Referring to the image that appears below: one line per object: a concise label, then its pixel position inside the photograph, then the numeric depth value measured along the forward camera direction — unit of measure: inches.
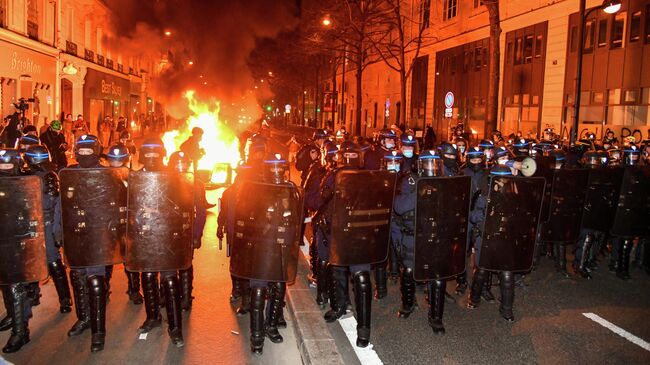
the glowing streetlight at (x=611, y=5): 531.5
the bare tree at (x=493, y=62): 669.9
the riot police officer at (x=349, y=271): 202.7
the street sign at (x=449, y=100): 749.9
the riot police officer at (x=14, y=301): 190.2
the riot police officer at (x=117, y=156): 203.5
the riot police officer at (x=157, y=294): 196.7
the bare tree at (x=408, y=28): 1476.4
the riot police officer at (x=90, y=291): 191.2
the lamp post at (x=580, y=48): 533.5
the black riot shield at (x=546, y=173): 273.6
